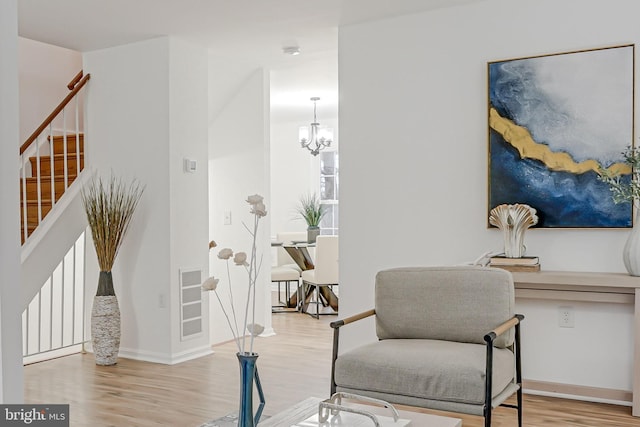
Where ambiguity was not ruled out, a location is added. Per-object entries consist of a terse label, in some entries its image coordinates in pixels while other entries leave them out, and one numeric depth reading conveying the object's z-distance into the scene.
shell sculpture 3.81
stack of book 3.75
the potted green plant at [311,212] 8.04
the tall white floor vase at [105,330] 4.87
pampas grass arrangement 4.92
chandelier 8.12
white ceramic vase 3.48
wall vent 5.12
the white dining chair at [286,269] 7.46
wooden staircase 5.66
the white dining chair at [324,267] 6.95
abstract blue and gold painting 3.69
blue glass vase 1.96
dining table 7.38
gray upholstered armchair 2.73
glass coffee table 2.23
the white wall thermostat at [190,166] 5.18
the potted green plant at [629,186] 3.48
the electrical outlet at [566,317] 3.87
